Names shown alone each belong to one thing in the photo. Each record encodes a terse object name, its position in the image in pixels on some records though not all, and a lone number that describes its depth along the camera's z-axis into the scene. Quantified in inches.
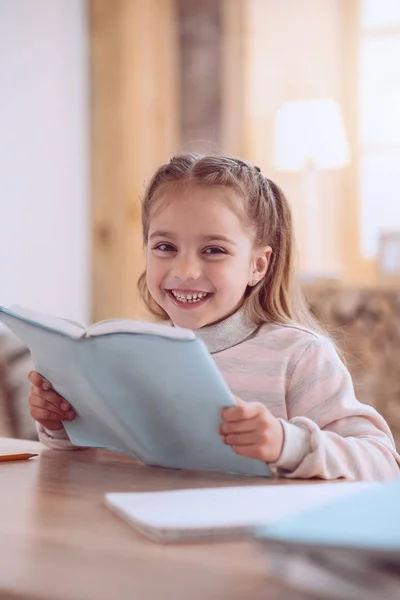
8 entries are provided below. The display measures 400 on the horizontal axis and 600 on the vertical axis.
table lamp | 146.9
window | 160.0
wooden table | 36.9
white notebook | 45.0
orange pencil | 57.9
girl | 59.9
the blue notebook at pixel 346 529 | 33.8
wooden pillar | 173.9
